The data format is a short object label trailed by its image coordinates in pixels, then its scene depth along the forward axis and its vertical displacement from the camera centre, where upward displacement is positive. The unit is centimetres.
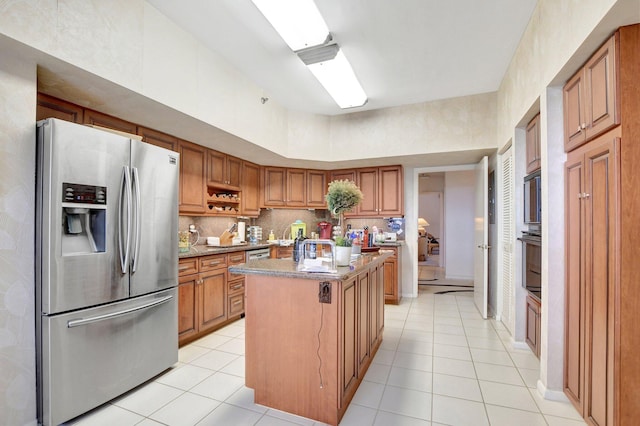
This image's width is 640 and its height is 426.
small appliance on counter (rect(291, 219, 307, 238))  530 -23
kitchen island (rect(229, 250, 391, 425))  181 -80
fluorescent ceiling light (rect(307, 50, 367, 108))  296 +147
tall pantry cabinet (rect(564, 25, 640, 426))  145 -12
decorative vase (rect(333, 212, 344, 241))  517 -29
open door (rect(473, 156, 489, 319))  380 -32
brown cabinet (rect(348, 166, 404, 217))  492 +39
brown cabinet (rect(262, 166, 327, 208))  496 +46
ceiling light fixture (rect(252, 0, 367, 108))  214 +148
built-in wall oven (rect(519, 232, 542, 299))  242 -43
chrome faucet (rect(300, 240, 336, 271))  205 -27
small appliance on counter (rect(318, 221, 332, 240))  285 -15
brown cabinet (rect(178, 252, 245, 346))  296 -89
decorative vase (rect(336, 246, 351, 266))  213 -30
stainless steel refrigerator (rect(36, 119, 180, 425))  179 -36
